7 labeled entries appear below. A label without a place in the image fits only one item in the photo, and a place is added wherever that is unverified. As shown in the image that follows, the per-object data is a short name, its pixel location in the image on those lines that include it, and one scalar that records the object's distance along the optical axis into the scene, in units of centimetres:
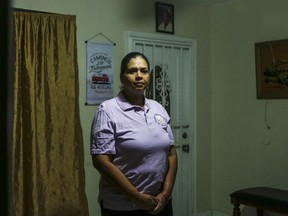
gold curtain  263
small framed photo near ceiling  354
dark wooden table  286
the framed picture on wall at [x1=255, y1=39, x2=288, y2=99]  333
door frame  379
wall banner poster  310
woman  174
